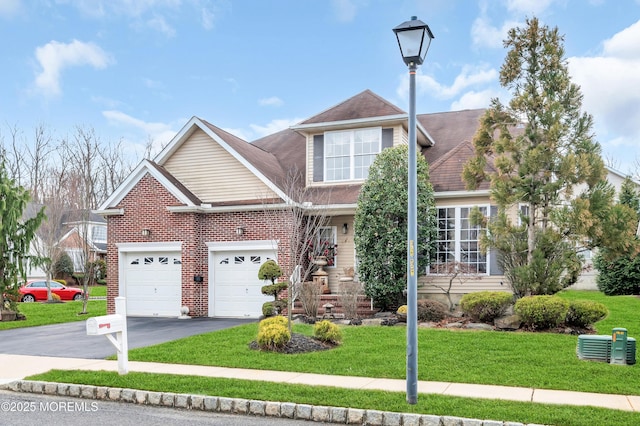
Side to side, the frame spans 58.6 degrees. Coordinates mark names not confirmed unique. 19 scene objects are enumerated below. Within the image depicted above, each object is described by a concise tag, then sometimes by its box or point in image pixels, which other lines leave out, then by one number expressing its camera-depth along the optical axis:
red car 29.06
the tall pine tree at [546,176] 13.20
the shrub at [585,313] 12.45
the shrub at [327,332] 11.42
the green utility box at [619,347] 9.55
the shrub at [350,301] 15.12
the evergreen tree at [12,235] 18.22
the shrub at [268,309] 15.45
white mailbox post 8.73
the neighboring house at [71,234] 29.42
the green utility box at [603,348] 9.56
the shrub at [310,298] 15.41
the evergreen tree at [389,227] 15.37
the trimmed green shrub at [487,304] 13.37
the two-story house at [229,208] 17.44
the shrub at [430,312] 14.16
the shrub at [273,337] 10.84
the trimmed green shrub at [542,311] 12.30
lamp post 7.40
